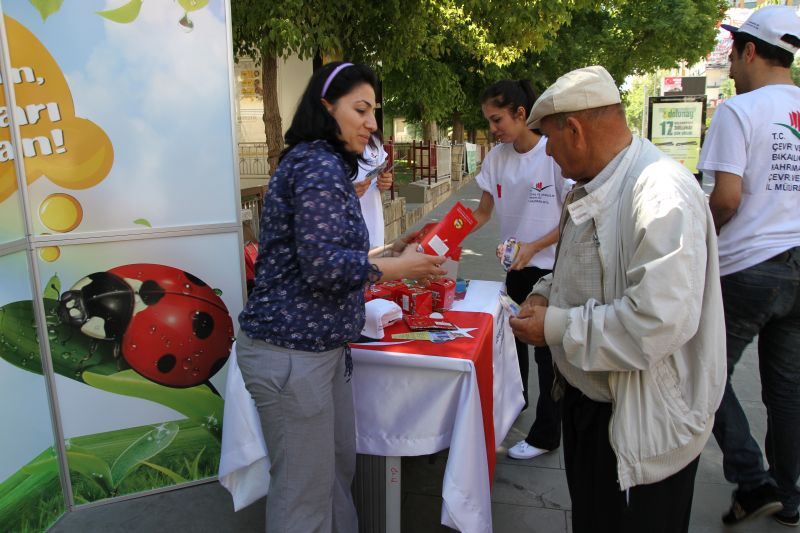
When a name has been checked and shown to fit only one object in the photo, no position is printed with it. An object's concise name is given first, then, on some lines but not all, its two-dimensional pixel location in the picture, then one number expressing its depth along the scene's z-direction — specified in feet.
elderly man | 4.47
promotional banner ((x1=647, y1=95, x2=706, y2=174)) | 30.07
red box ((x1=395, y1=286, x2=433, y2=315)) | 8.42
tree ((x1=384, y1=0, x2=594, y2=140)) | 22.03
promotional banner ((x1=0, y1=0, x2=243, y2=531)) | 7.69
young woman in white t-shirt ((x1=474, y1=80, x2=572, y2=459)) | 9.79
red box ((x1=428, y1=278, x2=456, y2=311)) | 8.80
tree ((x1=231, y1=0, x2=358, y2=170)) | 15.38
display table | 6.74
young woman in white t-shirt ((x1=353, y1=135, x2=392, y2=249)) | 10.74
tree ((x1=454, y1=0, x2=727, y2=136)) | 61.77
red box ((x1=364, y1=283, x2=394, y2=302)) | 8.60
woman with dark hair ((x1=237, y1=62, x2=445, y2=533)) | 5.43
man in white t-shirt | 7.38
